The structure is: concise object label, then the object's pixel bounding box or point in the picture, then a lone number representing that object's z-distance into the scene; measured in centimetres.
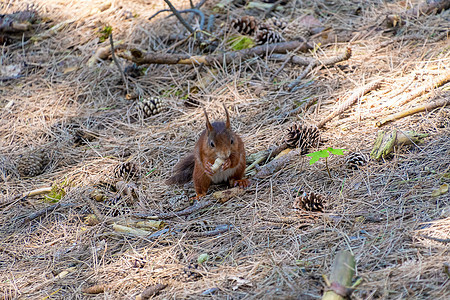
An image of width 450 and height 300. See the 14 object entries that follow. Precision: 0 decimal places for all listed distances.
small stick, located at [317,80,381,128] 689
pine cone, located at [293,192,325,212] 507
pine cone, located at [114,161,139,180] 676
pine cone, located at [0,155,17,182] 751
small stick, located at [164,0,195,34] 892
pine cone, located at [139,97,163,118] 837
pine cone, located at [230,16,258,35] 939
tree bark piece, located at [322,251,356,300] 363
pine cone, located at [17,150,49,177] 744
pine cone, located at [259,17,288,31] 945
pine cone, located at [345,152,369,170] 570
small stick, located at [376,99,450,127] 616
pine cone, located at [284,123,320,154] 636
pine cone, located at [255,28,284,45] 900
